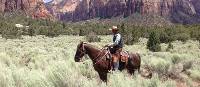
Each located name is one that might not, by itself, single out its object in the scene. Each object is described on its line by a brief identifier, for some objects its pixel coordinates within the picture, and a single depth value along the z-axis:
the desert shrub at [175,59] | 21.66
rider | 13.23
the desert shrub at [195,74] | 16.77
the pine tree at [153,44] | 37.25
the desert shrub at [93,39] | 60.63
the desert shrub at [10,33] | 70.44
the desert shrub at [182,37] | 61.12
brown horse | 13.11
